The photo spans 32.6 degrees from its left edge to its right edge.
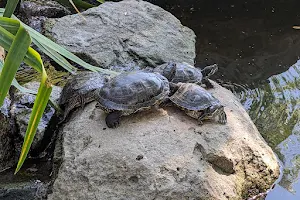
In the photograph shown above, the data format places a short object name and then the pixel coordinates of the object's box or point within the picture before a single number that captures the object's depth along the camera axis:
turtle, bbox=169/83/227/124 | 3.16
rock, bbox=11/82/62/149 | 3.26
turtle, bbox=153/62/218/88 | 3.64
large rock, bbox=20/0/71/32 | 4.84
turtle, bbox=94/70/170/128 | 3.01
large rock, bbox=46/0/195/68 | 4.45
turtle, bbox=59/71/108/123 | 3.31
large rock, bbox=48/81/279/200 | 2.77
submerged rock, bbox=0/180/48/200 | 2.96
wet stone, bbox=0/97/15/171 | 3.14
